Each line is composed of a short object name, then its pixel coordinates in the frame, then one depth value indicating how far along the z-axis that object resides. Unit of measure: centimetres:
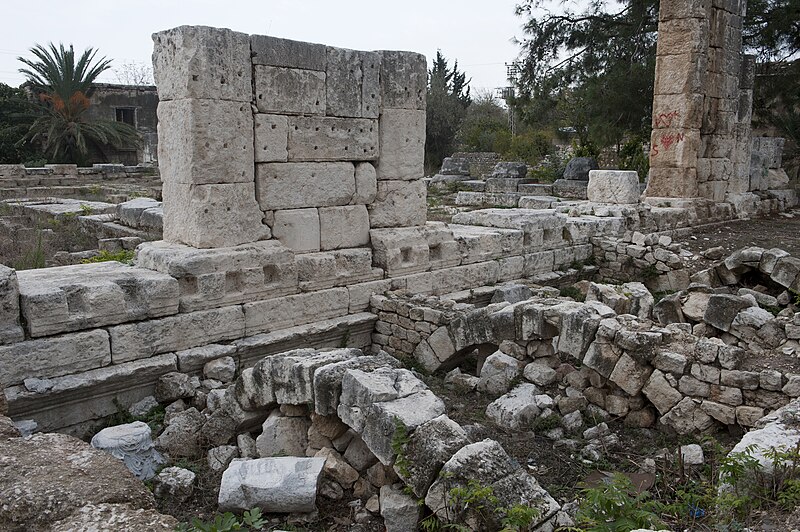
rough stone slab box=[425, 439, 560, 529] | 358
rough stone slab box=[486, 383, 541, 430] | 527
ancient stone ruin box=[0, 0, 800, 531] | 429
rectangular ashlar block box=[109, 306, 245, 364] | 543
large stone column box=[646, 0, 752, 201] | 1257
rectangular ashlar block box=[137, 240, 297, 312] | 588
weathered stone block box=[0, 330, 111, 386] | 489
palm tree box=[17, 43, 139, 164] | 2744
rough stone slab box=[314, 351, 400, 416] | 439
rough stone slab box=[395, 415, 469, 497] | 375
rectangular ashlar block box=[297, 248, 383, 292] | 673
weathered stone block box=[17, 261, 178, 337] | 506
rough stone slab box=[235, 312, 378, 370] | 613
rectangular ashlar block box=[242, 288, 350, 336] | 629
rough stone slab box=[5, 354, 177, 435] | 493
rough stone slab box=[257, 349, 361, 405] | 452
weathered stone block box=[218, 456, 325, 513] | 397
